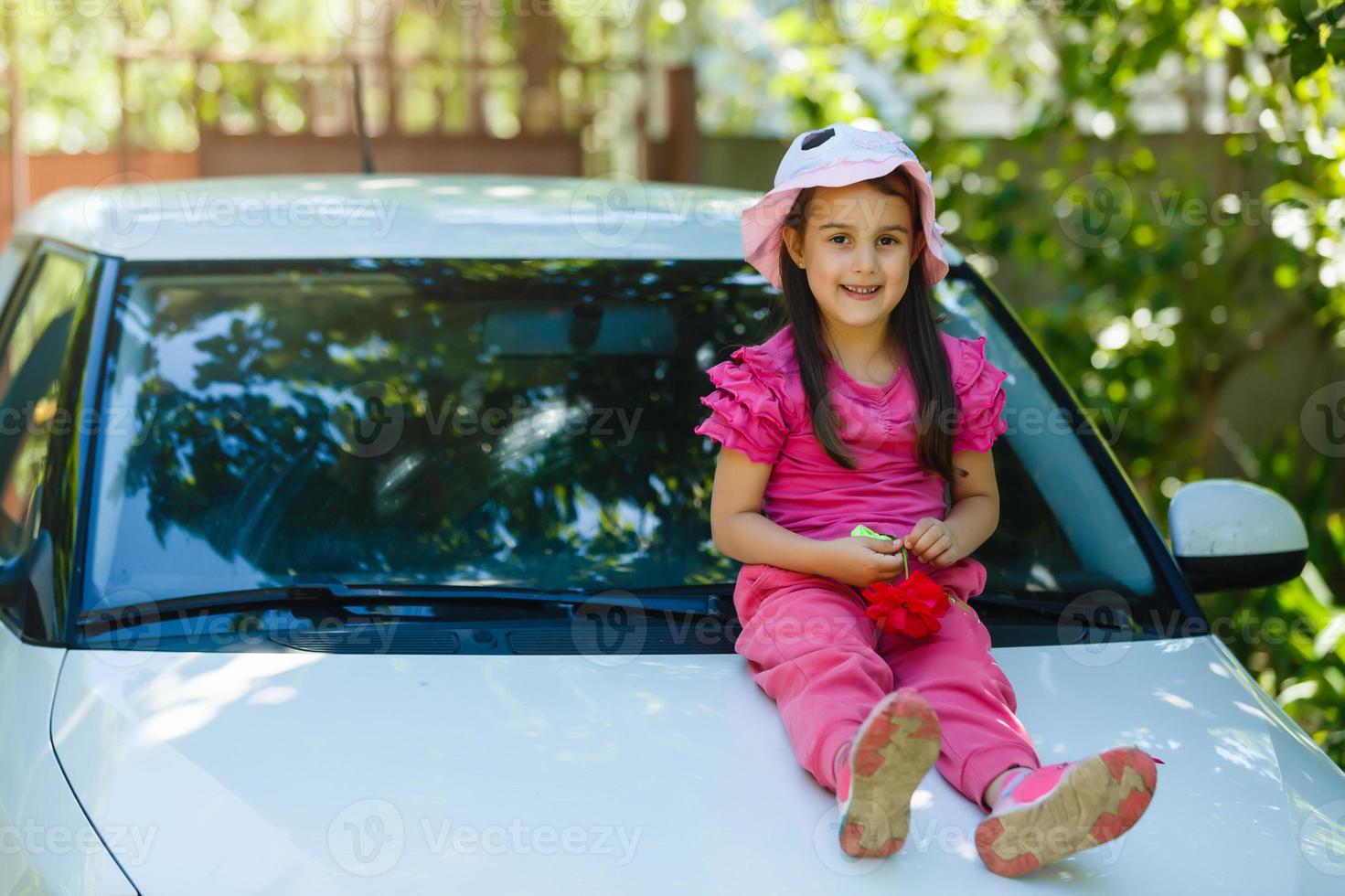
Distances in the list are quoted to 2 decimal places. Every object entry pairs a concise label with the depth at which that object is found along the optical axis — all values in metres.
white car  2.70
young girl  2.87
